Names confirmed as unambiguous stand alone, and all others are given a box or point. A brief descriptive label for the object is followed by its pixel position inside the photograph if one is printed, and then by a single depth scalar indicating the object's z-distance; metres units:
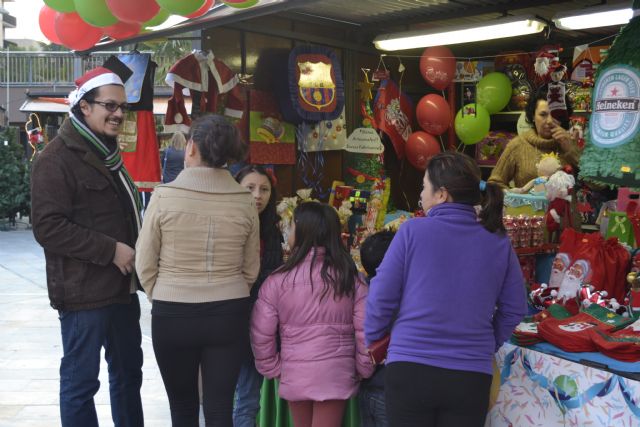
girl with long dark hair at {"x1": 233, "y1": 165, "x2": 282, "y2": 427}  3.23
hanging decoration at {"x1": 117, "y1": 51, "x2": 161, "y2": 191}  4.68
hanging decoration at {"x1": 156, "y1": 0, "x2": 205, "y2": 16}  3.63
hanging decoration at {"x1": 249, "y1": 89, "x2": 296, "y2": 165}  4.94
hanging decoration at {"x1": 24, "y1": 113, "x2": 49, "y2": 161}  14.02
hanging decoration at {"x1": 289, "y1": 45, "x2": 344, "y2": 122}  4.96
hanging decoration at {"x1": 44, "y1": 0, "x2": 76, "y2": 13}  4.13
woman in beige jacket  2.57
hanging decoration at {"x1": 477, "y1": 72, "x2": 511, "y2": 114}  6.64
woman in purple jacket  2.21
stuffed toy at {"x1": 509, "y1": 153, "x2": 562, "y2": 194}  4.25
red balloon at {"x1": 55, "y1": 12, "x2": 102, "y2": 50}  4.40
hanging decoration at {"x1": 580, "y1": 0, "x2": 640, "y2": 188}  2.67
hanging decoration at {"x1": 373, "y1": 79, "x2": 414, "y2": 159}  6.07
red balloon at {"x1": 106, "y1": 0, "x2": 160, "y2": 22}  3.80
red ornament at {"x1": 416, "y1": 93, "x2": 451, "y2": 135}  6.37
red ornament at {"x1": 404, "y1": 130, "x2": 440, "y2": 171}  6.34
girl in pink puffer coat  2.69
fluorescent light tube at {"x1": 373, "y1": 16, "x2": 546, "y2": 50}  5.02
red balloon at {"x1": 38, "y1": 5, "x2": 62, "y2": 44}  4.62
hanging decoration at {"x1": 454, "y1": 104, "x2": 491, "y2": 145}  6.46
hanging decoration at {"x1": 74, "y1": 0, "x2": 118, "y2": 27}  3.94
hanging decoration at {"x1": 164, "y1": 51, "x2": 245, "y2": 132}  4.32
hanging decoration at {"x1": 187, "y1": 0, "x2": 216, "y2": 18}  4.02
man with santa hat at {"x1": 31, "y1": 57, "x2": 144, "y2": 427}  2.85
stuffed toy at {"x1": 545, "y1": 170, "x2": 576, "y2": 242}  3.94
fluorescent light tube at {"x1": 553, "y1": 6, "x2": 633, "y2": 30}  4.57
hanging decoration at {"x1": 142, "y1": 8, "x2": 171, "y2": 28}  4.20
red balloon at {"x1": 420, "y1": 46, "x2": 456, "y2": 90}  6.12
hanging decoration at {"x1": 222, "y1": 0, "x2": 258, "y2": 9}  3.74
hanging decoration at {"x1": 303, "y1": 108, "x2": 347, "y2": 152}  5.36
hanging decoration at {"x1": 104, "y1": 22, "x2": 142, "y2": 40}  4.36
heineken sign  2.67
